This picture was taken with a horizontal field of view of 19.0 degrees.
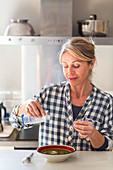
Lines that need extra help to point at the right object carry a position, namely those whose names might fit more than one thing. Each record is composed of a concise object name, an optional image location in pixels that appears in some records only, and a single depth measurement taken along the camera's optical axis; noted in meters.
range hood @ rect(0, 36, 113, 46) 2.93
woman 1.90
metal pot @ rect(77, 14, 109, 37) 3.02
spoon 1.58
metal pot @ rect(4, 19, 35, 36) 3.07
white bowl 1.55
